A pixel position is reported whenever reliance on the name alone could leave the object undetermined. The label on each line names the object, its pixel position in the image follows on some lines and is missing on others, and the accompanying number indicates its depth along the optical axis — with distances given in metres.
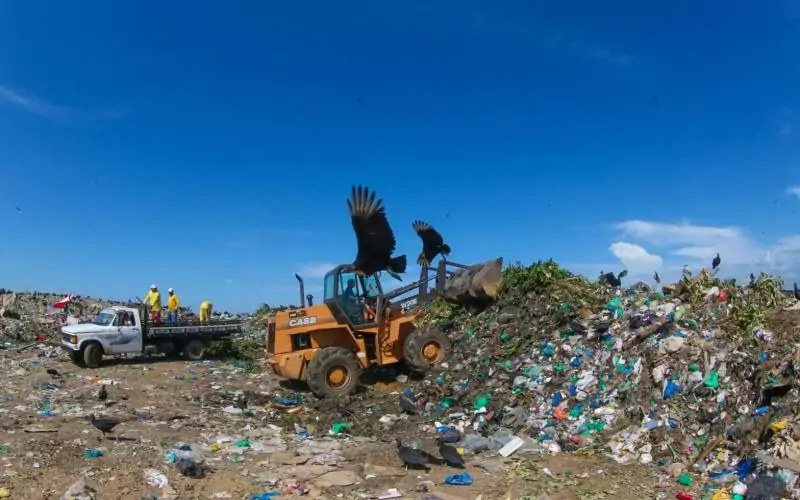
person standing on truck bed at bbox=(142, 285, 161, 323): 16.39
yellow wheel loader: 9.65
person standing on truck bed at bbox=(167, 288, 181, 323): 18.11
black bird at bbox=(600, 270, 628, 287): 11.45
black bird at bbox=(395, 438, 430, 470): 6.25
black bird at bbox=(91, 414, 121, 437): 7.25
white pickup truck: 12.94
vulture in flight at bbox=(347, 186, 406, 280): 9.67
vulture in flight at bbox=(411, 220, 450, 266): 12.78
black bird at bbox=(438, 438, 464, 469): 6.34
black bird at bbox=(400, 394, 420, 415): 8.91
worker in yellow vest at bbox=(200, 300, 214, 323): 19.14
